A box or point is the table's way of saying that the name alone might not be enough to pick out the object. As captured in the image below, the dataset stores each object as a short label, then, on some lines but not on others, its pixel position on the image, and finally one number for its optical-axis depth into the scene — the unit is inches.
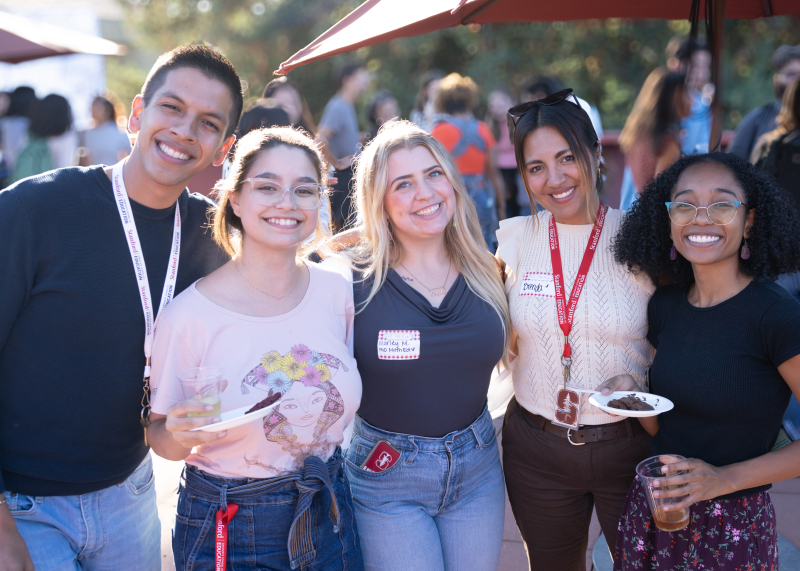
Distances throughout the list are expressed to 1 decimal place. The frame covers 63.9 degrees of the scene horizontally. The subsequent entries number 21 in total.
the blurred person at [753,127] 224.8
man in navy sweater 80.9
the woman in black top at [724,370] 83.6
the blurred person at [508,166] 353.7
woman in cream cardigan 101.5
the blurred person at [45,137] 303.3
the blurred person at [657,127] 183.6
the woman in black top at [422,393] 97.2
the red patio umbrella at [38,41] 387.2
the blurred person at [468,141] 261.6
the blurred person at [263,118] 184.2
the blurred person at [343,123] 215.9
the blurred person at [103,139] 358.9
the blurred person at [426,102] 328.2
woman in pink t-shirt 84.3
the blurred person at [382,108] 426.3
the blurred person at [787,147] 181.0
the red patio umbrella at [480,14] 106.0
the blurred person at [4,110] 351.3
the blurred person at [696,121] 220.2
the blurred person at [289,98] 246.1
